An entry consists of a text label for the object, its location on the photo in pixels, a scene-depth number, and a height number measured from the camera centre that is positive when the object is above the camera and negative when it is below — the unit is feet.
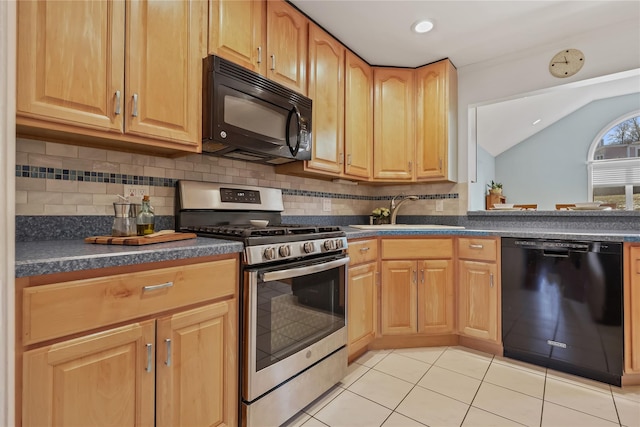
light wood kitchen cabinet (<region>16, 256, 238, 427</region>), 2.76 -1.39
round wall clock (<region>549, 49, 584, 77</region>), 7.66 +3.85
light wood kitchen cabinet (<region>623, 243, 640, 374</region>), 5.76 -1.71
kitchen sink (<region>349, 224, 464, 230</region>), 7.96 -0.28
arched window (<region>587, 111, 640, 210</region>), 17.49 +3.16
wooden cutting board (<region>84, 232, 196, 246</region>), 3.85 -0.31
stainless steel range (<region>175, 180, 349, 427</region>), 4.35 -1.37
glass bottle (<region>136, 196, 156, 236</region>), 4.52 -0.06
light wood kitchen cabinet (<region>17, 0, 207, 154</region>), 3.59 +1.89
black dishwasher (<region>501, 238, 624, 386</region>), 5.93 -1.81
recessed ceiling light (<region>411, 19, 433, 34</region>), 7.12 +4.43
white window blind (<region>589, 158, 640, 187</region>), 17.39 +2.62
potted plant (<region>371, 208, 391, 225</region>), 9.58 +0.04
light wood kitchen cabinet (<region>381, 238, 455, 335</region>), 7.48 -1.69
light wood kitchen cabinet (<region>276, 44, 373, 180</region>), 7.29 +2.68
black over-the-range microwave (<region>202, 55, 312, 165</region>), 5.13 +1.84
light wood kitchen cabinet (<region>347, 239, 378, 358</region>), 6.62 -1.76
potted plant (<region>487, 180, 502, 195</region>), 13.46 +1.11
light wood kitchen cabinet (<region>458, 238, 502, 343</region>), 7.11 -1.68
